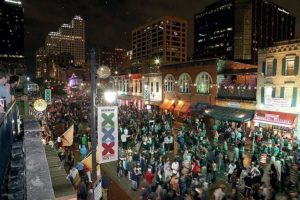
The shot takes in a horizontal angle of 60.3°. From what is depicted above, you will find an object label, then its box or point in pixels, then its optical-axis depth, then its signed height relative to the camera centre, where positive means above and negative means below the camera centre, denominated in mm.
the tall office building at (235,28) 115625 +28875
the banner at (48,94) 26562 -582
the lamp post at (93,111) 8328 -739
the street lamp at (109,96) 15547 -454
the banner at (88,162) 12125 -3474
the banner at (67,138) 14984 -2881
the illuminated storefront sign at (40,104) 17047 -1055
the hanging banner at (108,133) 9359 -1631
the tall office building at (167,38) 117938 +23635
